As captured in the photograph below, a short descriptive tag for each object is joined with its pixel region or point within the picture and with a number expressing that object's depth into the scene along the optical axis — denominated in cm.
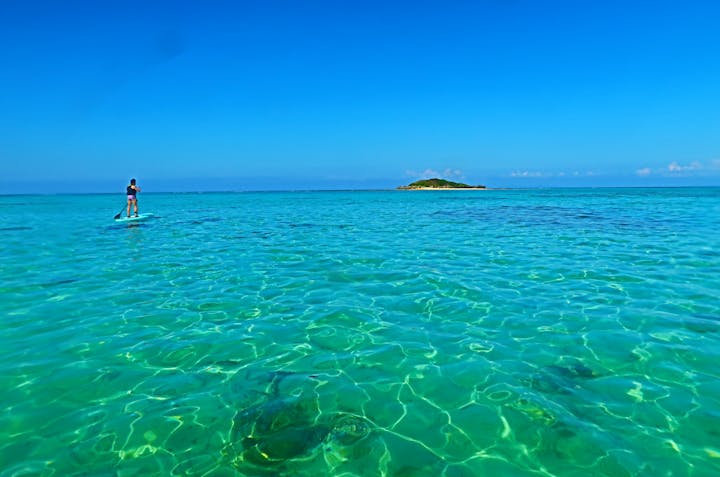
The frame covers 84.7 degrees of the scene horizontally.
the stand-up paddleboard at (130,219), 3048
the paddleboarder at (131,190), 2858
